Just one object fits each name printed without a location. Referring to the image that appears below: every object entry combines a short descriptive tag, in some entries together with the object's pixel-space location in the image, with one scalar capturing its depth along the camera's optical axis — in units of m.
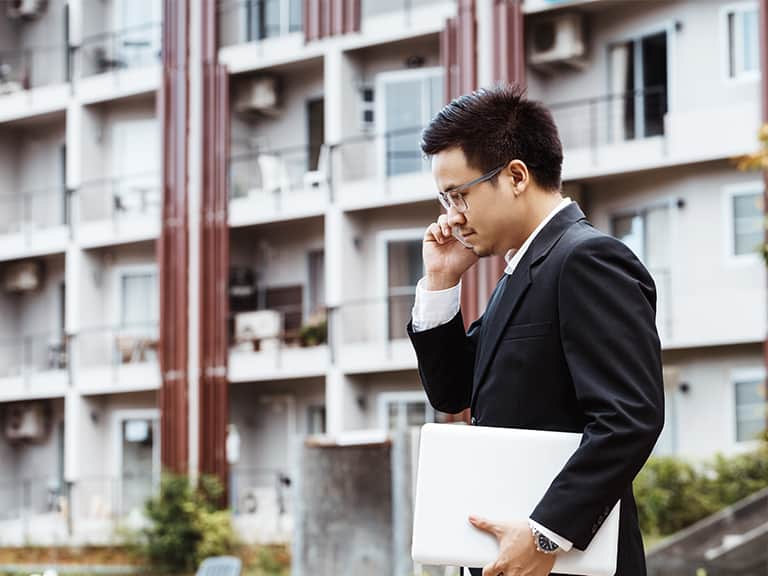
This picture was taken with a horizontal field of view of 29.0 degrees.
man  2.56
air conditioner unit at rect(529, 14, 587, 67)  19.38
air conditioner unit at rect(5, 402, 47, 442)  24.94
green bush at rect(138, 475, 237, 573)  20.42
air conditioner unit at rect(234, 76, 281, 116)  22.62
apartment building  18.62
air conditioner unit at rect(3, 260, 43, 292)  25.08
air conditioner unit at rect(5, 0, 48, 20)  26.09
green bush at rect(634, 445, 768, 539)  16.92
